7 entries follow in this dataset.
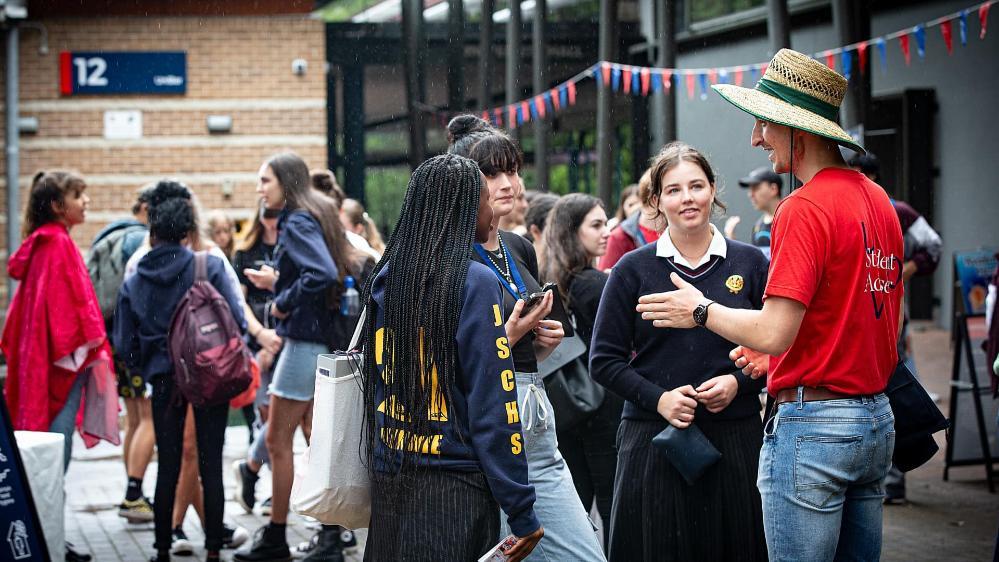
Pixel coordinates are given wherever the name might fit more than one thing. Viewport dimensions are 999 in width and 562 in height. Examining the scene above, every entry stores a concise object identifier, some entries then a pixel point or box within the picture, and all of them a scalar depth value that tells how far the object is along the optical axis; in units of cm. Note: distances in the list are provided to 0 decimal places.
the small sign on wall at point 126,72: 1545
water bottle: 670
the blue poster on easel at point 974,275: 902
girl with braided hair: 346
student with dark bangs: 402
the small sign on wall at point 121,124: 1554
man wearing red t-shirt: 345
